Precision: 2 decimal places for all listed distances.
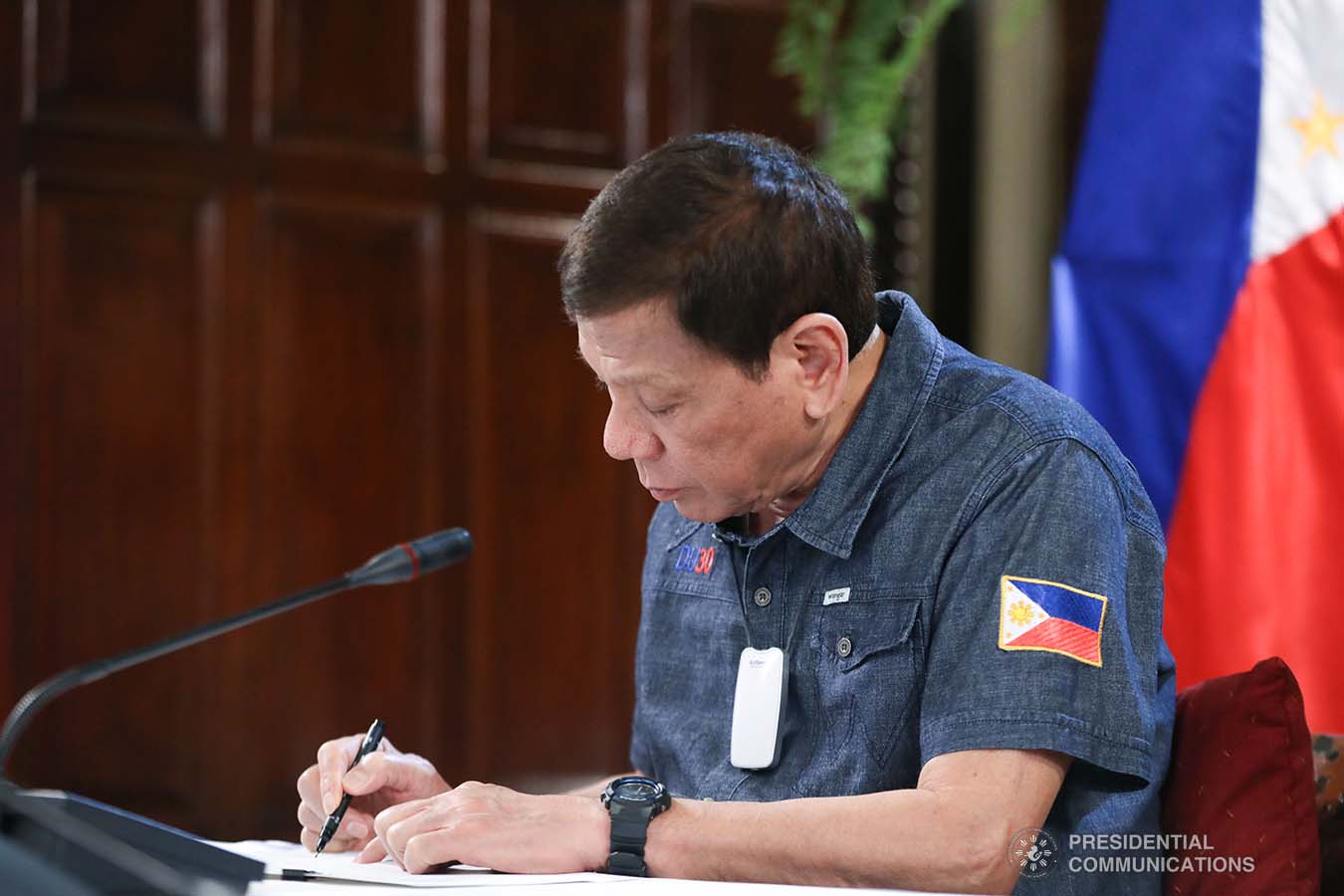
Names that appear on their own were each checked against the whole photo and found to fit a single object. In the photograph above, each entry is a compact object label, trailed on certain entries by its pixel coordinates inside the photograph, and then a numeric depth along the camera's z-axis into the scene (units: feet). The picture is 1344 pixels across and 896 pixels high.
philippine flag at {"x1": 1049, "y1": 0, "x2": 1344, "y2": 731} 18.81
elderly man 16.73
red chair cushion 16.85
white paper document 16.53
